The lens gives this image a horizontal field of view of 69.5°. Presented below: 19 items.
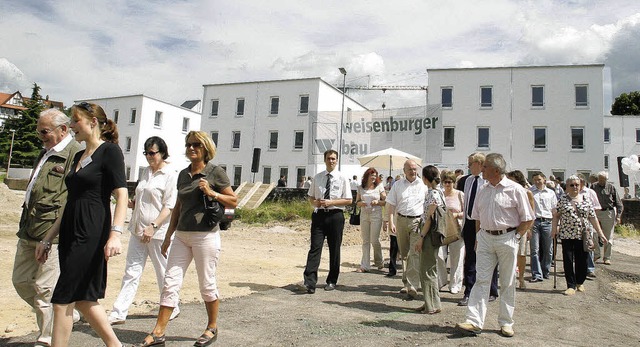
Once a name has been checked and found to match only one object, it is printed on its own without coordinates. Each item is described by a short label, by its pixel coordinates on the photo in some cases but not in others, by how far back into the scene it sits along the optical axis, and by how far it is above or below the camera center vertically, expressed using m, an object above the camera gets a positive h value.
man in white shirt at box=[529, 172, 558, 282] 8.79 +0.01
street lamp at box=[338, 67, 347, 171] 33.28 +6.73
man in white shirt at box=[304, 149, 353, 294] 6.77 +0.02
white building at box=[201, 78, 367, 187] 40.59 +8.10
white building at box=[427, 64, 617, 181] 33.81 +8.15
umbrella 14.20 +1.86
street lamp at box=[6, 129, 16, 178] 52.65 +5.31
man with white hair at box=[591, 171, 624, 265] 11.07 +0.57
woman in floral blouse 7.75 +0.01
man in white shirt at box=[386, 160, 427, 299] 6.46 +0.06
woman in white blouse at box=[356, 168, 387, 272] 8.97 +0.15
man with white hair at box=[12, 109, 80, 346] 3.84 -0.15
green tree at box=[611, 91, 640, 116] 58.16 +16.45
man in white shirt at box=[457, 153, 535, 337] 4.93 -0.16
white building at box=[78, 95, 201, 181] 45.91 +8.44
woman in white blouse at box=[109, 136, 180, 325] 4.91 -0.11
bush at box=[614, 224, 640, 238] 18.60 +0.02
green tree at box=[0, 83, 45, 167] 55.09 +6.93
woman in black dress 3.17 -0.23
